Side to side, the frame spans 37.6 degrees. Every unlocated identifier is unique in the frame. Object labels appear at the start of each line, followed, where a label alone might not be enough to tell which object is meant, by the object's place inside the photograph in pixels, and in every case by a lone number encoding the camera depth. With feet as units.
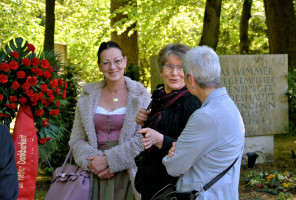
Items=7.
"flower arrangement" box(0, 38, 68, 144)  14.17
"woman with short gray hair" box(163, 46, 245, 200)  7.92
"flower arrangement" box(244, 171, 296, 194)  22.08
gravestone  28.09
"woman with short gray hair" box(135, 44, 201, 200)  10.12
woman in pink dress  12.56
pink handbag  12.27
